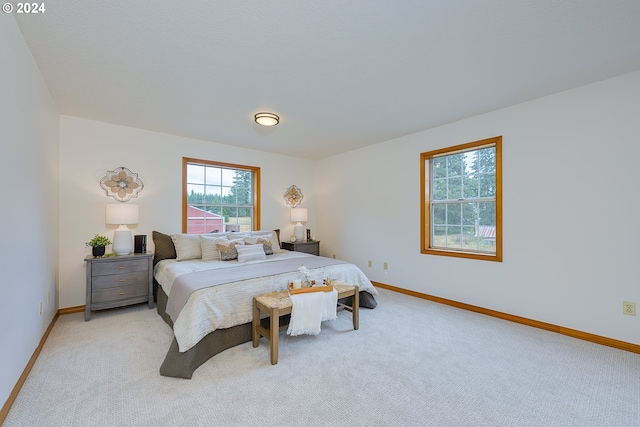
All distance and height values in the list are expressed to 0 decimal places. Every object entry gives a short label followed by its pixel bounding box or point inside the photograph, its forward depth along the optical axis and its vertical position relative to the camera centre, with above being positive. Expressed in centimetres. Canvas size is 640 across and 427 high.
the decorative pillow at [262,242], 396 -38
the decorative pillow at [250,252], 362 -49
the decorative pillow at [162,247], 376 -43
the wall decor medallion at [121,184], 364 +43
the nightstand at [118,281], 316 -78
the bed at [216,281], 217 -65
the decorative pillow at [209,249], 369 -45
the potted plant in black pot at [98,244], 330 -35
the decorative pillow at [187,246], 370 -41
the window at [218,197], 437 +32
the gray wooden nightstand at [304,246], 500 -56
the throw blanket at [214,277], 244 -59
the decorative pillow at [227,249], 365 -44
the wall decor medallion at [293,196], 541 +39
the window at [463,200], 337 +21
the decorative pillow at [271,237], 431 -33
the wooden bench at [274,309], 226 -82
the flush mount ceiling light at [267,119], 328 +117
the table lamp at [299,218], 523 -4
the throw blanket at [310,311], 242 -87
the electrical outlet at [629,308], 244 -81
